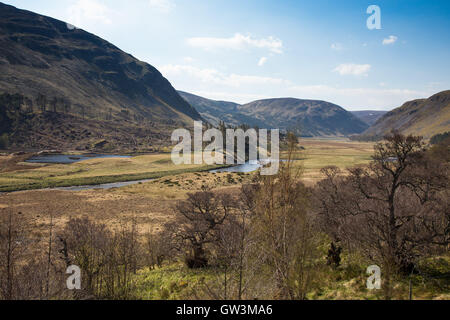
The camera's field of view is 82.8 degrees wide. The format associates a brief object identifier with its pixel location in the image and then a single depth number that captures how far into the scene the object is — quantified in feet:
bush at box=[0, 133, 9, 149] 393.91
